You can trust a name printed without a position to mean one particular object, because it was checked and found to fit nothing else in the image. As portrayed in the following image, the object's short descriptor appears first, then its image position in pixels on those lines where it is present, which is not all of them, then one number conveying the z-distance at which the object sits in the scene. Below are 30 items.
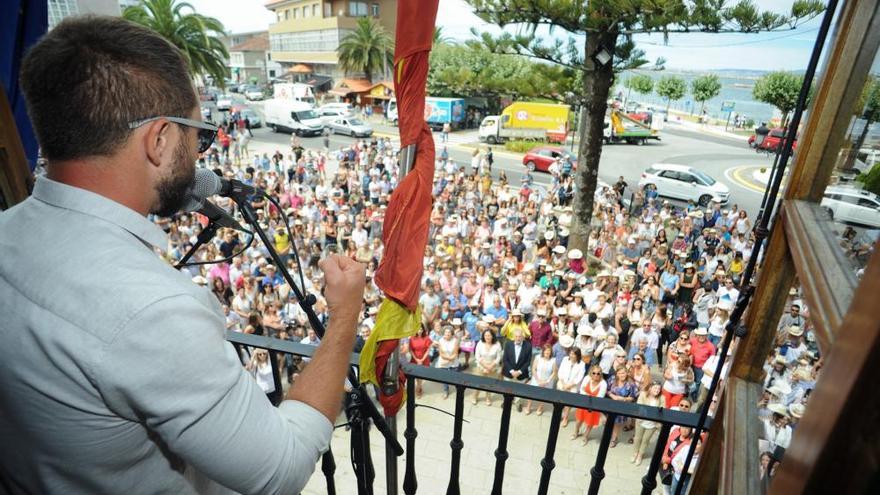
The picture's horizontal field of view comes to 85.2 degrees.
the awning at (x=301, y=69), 48.72
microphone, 1.44
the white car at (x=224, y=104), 33.61
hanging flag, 1.43
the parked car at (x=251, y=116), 29.72
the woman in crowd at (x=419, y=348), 6.41
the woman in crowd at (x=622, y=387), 5.34
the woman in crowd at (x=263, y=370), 5.16
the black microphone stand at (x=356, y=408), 1.61
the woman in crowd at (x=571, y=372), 5.86
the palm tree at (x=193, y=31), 19.11
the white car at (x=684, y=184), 16.33
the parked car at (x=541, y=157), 20.80
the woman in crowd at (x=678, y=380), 5.44
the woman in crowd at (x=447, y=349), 6.63
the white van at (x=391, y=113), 31.45
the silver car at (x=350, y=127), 27.71
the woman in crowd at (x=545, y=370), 6.09
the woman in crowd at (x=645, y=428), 5.32
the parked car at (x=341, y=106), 30.55
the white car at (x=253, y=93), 46.17
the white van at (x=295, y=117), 28.36
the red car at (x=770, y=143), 21.12
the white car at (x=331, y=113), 28.94
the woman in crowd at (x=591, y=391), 5.50
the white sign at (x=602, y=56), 8.91
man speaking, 0.84
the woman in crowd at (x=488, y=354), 6.48
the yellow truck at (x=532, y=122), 26.17
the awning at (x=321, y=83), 46.75
